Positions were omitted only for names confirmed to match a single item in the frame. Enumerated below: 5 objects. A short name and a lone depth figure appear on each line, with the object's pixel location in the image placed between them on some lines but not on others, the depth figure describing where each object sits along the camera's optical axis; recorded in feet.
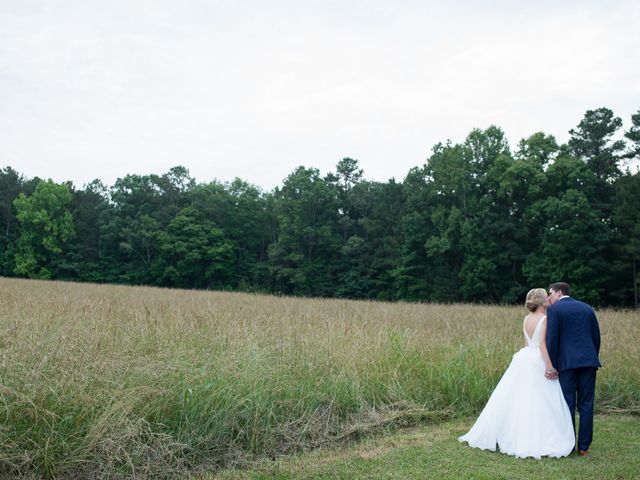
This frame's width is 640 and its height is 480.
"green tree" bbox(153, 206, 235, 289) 171.32
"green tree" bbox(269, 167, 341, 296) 156.04
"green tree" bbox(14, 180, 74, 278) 176.65
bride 19.99
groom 20.13
